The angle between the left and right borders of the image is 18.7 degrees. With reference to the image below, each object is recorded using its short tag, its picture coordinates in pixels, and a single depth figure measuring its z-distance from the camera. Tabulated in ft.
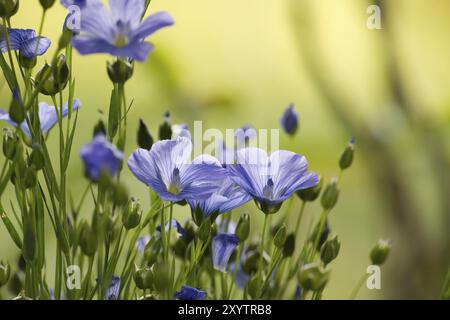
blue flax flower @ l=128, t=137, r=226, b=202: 1.12
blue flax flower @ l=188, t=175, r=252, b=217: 1.16
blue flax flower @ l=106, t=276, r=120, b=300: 1.20
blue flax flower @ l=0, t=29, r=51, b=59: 1.15
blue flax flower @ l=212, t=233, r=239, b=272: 1.21
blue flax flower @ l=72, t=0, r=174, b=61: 1.08
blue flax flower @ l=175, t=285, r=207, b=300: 1.14
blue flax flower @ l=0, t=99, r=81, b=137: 1.28
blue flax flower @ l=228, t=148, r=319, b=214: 1.16
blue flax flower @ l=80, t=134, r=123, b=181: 1.00
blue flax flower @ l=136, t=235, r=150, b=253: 1.33
